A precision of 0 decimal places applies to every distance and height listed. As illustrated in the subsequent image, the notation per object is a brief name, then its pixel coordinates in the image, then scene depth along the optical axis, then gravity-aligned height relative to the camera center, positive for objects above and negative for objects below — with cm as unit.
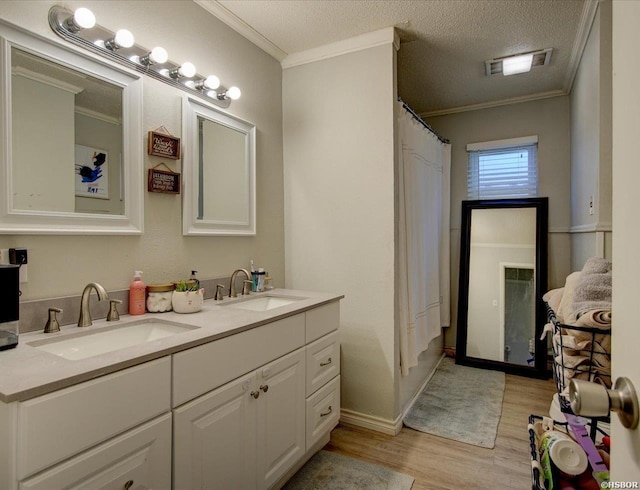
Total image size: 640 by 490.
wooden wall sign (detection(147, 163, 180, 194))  174 +30
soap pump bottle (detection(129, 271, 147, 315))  161 -24
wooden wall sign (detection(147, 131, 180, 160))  173 +47
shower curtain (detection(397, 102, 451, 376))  242 +4
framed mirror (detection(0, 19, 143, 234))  129 +40
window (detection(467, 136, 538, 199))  342 +70
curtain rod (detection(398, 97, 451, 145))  249 +90
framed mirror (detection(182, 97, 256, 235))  194 +40
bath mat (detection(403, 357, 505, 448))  232 -119
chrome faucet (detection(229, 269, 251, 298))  213 -26
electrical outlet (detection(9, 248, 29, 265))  127 -5
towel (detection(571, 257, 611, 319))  113 -16
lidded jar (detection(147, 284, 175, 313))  165 -26
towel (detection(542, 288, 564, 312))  146 -23
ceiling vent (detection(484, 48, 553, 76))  258 +133
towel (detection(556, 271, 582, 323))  120 -21
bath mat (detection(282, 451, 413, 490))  181 -120
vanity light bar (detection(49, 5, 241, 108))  141 +84
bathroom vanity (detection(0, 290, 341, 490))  87 -50
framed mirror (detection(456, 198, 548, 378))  327 -40
